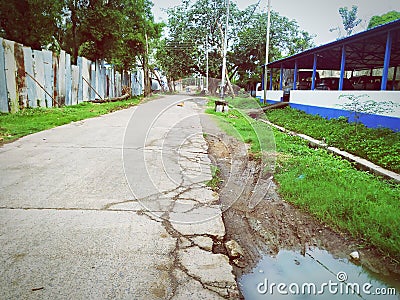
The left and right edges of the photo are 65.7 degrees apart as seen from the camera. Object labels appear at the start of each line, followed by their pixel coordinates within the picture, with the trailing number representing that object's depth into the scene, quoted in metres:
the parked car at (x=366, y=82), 15.51
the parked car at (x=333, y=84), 16.47
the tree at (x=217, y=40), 32.16
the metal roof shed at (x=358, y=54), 9.61
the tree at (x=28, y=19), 13.52
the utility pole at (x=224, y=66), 18.88
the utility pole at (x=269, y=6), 17.97
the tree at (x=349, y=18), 43.66
